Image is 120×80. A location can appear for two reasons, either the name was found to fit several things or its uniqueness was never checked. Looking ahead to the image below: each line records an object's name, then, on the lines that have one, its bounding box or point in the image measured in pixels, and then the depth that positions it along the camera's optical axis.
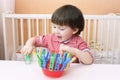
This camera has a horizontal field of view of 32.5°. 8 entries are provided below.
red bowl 0.75
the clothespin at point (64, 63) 0.75
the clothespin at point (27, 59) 0.89
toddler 0.90
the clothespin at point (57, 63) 0.73
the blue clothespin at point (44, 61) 0.74
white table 0.76
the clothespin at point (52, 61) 0.73
